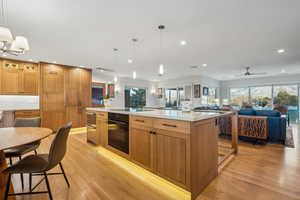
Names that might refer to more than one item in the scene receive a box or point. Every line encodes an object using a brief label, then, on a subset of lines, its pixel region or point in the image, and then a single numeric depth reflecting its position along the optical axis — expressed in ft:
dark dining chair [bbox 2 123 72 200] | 4.78
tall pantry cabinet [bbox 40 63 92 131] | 15.96
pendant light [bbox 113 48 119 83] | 12.25
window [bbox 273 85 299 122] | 23.13
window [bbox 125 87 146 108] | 28.19
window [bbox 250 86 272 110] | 25.44
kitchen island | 5.42
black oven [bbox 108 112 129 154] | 8.39
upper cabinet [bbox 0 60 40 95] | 14.29
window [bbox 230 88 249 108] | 28.18
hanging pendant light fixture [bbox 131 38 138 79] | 10.19
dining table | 4.54
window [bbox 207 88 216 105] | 27.90
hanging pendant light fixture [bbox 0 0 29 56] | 5.49
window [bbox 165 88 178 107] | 29.96
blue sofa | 11.66
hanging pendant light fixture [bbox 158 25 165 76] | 8.24
